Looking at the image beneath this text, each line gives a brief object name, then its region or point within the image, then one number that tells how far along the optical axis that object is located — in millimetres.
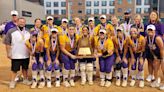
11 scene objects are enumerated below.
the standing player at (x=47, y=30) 8047
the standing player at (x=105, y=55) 8000
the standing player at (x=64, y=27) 8449
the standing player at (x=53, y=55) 7941
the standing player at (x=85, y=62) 8164
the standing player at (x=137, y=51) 7926
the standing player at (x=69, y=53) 8016
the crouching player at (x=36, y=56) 7945
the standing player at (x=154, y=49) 7621
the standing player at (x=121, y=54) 8055
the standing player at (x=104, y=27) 8441
